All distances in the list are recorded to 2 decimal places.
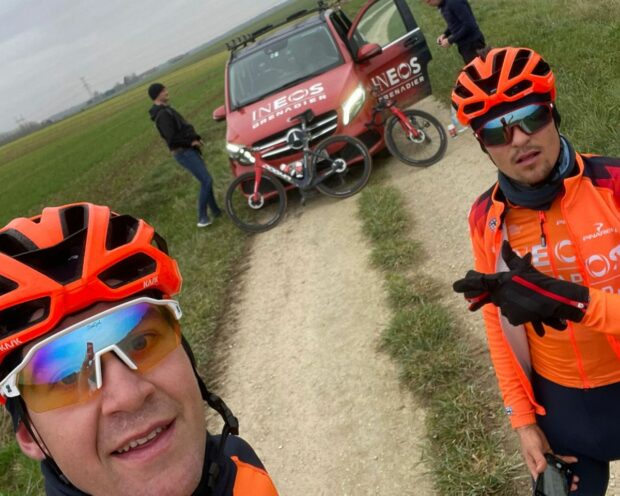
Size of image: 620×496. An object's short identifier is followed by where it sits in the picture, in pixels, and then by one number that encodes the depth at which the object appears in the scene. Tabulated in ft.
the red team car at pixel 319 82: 24.57
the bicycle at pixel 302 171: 24.14
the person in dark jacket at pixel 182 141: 25.93
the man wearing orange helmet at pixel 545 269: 5.76
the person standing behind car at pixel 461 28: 23.62
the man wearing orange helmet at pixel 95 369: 4.16
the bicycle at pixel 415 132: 23.99
